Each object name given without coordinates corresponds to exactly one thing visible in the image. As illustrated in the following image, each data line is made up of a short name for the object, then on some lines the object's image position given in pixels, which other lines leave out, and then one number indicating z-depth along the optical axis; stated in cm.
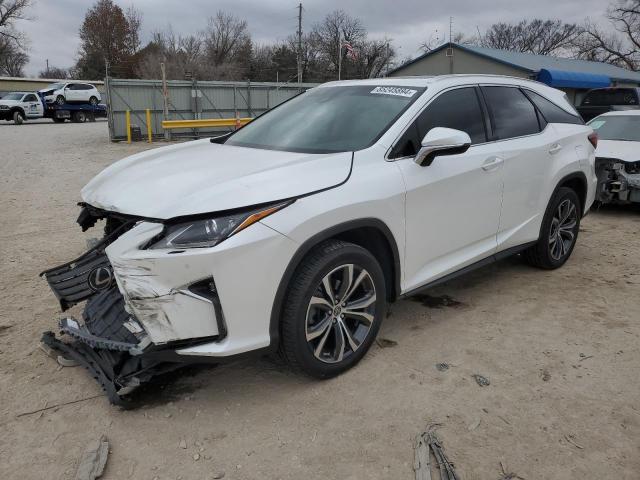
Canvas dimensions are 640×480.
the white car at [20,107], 2784
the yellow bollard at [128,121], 1805
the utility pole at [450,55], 3004
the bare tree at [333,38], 6266
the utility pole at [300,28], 5407
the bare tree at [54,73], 8651
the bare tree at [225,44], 6706
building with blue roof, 2680
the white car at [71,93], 2994
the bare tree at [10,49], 5716
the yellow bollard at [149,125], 1905
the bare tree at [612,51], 5281
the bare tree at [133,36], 6925
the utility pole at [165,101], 1955
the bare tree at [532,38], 6356
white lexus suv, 250
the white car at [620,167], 707
